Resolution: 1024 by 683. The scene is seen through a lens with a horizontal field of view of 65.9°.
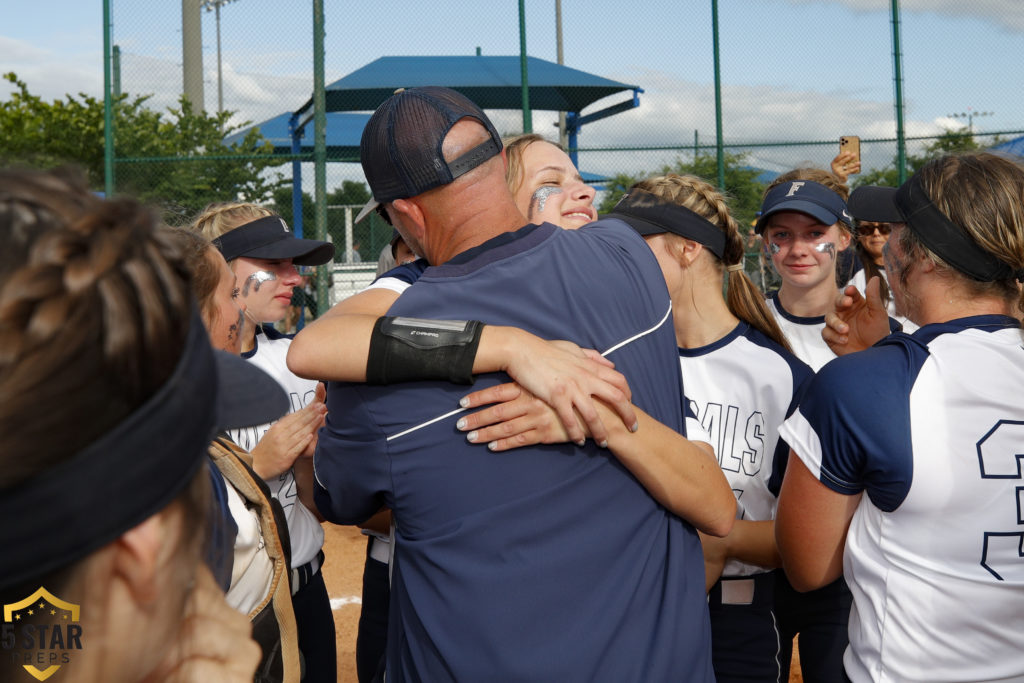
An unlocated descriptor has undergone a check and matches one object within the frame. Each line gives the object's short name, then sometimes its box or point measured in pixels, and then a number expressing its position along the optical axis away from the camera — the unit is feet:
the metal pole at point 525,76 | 34.06
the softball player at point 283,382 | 8.84
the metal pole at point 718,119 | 34.09
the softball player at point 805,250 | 12.12
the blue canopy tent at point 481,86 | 37.27
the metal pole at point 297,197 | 33.88
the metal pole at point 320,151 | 31.45
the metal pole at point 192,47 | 36.63
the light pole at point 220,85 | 30.01
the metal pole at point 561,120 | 36.15
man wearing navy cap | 5.20
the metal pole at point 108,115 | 31.50
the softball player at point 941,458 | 6.07
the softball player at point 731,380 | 8.94
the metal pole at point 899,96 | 33.22
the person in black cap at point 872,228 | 10.46
